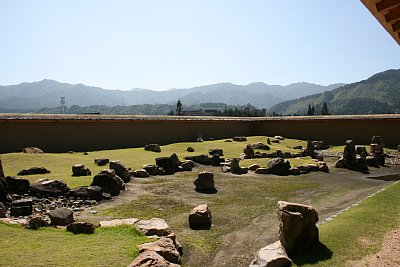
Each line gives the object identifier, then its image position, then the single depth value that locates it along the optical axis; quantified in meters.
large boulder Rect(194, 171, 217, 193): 18.53
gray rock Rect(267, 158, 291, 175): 24.25
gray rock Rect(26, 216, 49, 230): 10.56
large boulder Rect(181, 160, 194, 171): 24.95
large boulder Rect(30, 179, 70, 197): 16.11
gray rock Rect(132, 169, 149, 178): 21.98
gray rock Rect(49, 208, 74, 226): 11.34
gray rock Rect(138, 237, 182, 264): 8.67
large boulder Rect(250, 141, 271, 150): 35.31
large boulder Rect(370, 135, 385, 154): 33.19
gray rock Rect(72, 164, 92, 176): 20.75
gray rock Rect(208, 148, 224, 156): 31.85
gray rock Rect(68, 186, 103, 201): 15.97
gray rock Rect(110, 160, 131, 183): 20.16
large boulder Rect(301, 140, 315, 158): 32.41
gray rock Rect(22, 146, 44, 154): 27.72
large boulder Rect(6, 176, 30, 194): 16.25
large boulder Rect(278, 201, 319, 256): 9.27
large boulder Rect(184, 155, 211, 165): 27.59
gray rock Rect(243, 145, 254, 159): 30.05
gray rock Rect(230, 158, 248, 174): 24.11
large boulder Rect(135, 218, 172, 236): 10.32
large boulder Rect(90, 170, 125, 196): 17.03
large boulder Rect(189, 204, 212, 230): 12.46
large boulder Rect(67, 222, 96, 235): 10.34
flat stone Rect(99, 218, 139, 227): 11.15
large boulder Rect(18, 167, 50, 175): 20.89
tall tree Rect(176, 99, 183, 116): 87.29
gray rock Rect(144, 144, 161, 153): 32.80
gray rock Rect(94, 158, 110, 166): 24.81
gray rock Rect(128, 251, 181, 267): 7.51
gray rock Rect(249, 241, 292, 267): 8.35
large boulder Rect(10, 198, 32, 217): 12.64
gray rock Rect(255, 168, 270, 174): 24.36
